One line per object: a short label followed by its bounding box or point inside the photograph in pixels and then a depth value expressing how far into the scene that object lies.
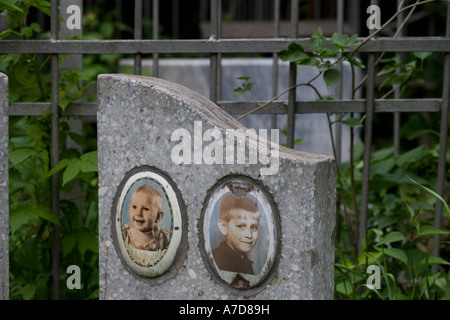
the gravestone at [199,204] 1.77
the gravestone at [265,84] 3.83
